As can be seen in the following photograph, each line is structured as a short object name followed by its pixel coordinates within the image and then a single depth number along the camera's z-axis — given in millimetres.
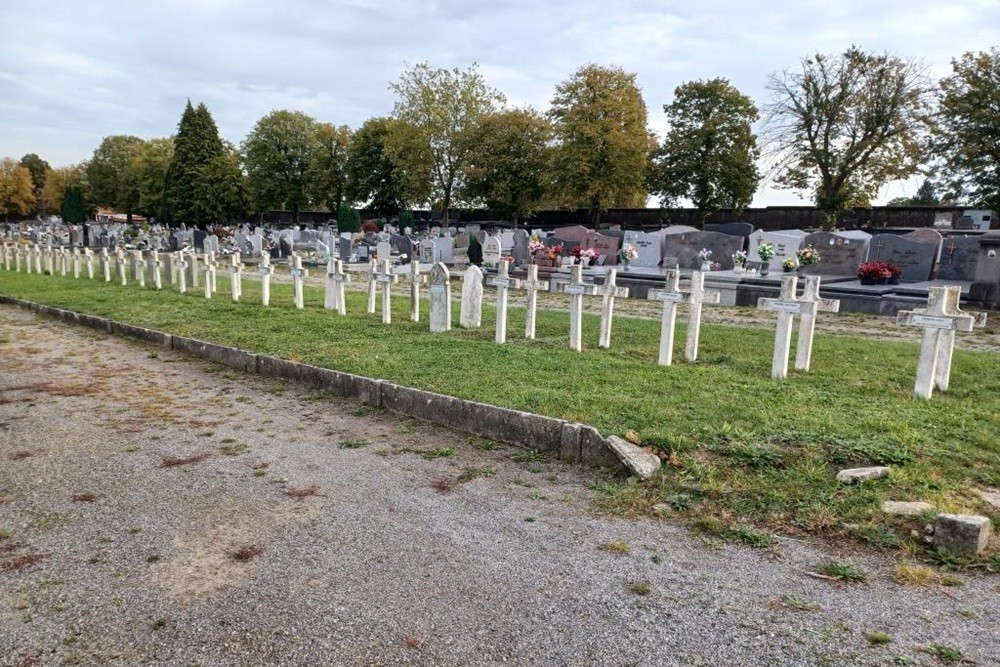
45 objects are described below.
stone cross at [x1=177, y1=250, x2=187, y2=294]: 15703
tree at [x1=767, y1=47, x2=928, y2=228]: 31750
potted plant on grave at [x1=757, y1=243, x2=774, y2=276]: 16844
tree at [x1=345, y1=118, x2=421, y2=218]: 55000
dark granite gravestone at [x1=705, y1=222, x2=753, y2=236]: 30969
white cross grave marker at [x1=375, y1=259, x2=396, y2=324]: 10672
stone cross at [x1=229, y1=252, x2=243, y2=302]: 14117
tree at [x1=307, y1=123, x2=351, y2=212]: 60188
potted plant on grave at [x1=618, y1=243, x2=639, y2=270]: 19328
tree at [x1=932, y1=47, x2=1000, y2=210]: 28750
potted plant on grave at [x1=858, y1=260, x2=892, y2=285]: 15305
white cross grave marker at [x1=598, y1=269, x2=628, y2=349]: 8359
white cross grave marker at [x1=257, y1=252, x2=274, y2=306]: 13406
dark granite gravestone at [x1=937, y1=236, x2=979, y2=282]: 16031
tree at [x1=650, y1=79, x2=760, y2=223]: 39719
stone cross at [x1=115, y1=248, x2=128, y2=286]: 18061
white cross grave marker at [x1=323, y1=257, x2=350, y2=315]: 11930
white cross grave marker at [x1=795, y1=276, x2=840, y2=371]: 7008
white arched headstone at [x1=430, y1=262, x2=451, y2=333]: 9719
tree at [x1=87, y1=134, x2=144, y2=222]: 82562
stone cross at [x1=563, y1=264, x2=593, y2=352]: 8406
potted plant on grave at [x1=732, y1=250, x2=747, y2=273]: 18281
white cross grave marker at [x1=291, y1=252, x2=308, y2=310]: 12680
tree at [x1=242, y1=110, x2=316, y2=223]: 59562
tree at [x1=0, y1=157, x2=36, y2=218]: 79188
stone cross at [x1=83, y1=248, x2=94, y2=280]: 19625
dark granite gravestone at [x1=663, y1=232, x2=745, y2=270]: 19562
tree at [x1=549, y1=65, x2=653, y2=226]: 37688
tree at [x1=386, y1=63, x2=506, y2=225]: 46344
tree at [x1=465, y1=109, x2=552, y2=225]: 43531
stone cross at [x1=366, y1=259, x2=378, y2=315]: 11441
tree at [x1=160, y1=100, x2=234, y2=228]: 57594
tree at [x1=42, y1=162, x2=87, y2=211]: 87188
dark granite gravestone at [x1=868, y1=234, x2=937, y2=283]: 16203
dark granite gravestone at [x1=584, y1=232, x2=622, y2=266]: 24031
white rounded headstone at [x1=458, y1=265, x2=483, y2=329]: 9883
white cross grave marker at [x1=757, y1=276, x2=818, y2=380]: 6789
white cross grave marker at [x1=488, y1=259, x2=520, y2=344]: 8961
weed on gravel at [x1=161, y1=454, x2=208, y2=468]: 4859
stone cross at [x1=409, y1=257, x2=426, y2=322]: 10508
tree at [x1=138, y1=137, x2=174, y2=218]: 71125
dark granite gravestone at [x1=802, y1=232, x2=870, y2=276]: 17500
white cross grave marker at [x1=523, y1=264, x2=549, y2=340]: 9070
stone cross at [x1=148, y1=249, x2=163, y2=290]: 16422
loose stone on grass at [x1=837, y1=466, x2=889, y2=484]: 4184
